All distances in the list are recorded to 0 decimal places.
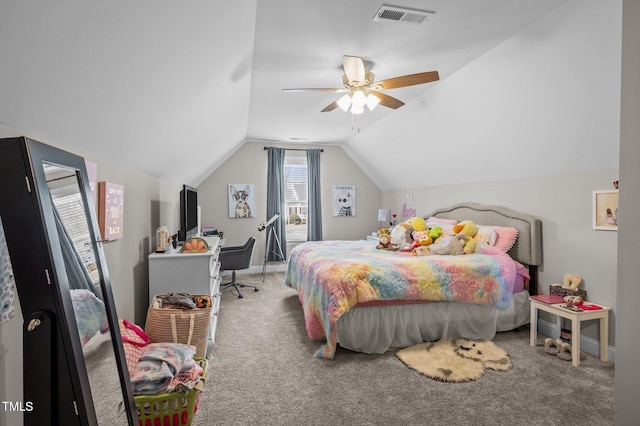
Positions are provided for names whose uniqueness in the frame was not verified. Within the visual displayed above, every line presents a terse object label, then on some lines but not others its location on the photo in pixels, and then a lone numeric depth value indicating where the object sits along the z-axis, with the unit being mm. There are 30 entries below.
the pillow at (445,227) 4009
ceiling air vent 2145
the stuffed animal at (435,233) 4043
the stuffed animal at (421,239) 3934
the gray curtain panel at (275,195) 6191
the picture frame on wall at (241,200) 6062
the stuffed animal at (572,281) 2908
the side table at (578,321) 2568
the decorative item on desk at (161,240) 3031
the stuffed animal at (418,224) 4472
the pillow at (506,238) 3479
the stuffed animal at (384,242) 4216
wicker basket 2320
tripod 6023
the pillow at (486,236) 3605
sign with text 1989
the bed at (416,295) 2816
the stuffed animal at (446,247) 3582
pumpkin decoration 3035
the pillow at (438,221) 4411
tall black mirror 900
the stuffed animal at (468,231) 3613
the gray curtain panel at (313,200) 6430
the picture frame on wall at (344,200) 6648
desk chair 4531
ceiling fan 2609
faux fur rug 2469
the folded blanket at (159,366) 1647
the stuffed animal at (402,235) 4297
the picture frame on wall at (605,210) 2675
